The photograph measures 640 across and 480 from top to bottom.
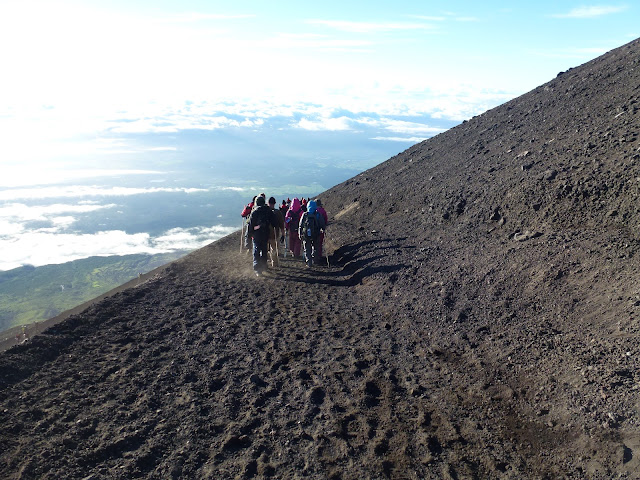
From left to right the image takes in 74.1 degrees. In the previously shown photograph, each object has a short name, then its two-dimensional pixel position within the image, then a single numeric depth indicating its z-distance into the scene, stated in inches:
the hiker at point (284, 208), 628.0
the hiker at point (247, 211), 550.4
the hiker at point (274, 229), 527.8
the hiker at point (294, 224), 598.9
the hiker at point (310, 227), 537.6
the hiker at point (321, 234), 544.4
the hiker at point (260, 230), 511.2
